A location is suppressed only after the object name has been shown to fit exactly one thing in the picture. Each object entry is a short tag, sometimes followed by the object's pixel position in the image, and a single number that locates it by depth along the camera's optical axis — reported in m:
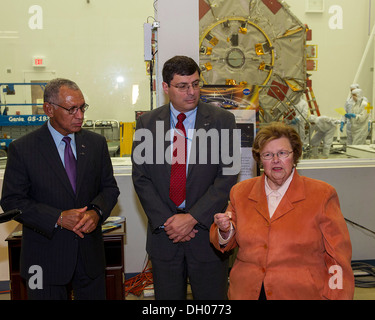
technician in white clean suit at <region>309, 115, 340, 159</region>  4.89
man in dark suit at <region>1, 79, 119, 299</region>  2.15
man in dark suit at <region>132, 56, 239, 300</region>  2.41
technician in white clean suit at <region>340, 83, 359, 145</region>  5.10
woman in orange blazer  1.86
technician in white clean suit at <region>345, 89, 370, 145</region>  5.24
